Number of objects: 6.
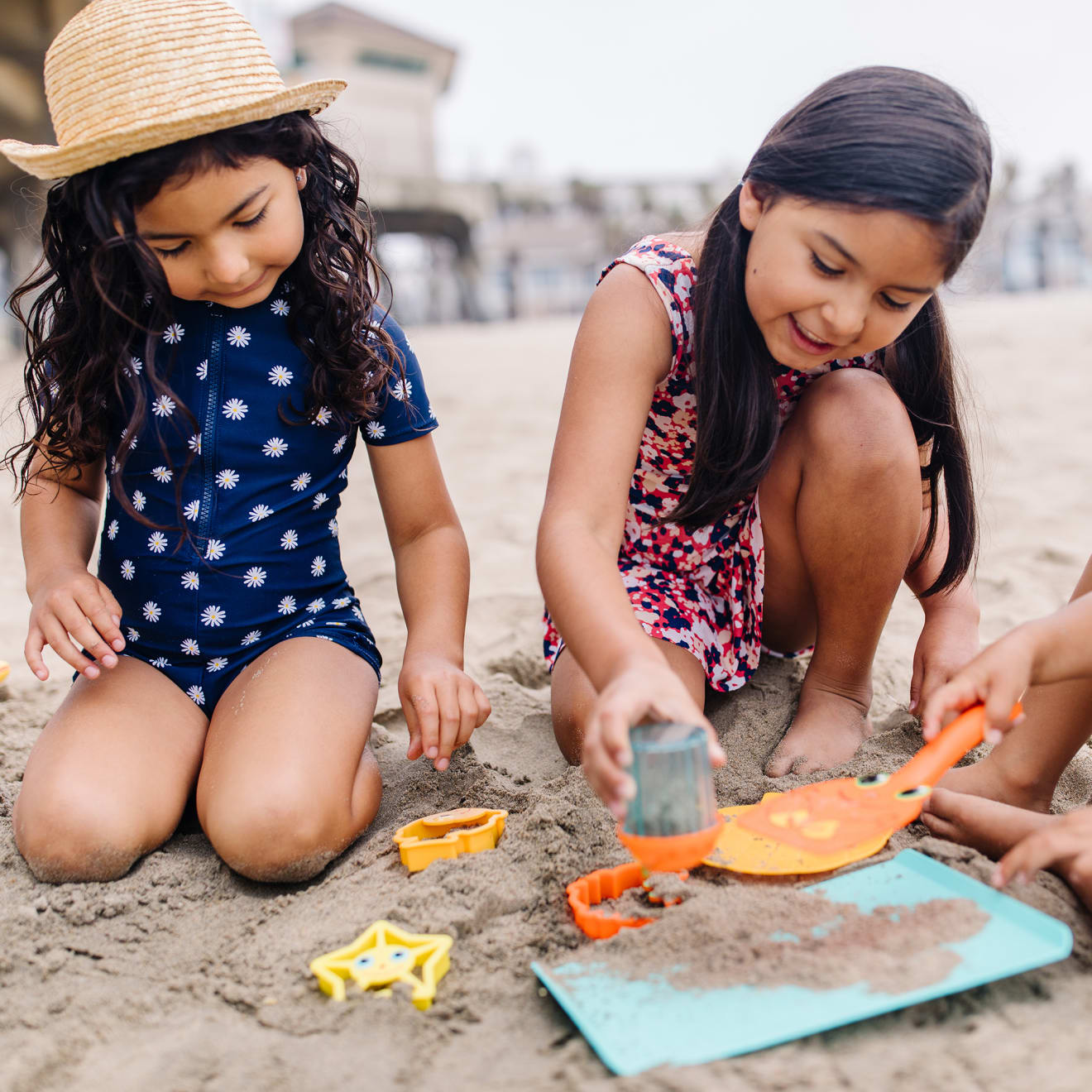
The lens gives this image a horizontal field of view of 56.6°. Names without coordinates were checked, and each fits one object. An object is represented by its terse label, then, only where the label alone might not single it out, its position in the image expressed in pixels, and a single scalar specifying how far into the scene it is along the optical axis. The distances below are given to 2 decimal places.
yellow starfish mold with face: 1.06
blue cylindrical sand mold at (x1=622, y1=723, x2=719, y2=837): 0.98
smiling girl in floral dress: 1.23
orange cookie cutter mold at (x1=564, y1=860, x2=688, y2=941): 1.13
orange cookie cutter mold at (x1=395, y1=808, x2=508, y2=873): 1.33
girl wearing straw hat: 1.36
